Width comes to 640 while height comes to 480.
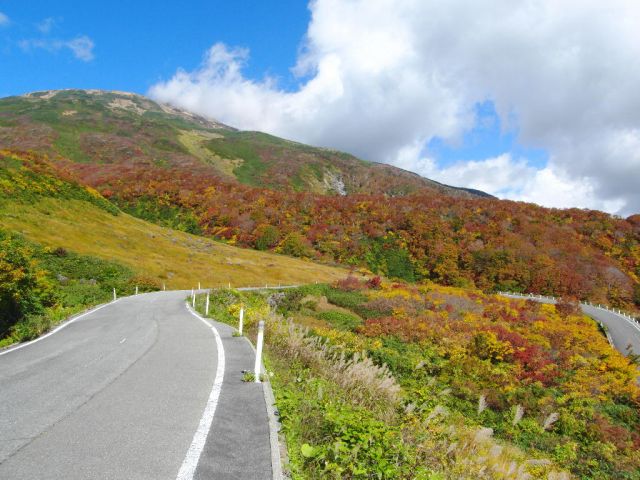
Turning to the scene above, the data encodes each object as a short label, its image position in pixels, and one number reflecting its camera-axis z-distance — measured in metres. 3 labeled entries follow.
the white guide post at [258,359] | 8.26
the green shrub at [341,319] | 29.28
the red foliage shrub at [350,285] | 43.00
